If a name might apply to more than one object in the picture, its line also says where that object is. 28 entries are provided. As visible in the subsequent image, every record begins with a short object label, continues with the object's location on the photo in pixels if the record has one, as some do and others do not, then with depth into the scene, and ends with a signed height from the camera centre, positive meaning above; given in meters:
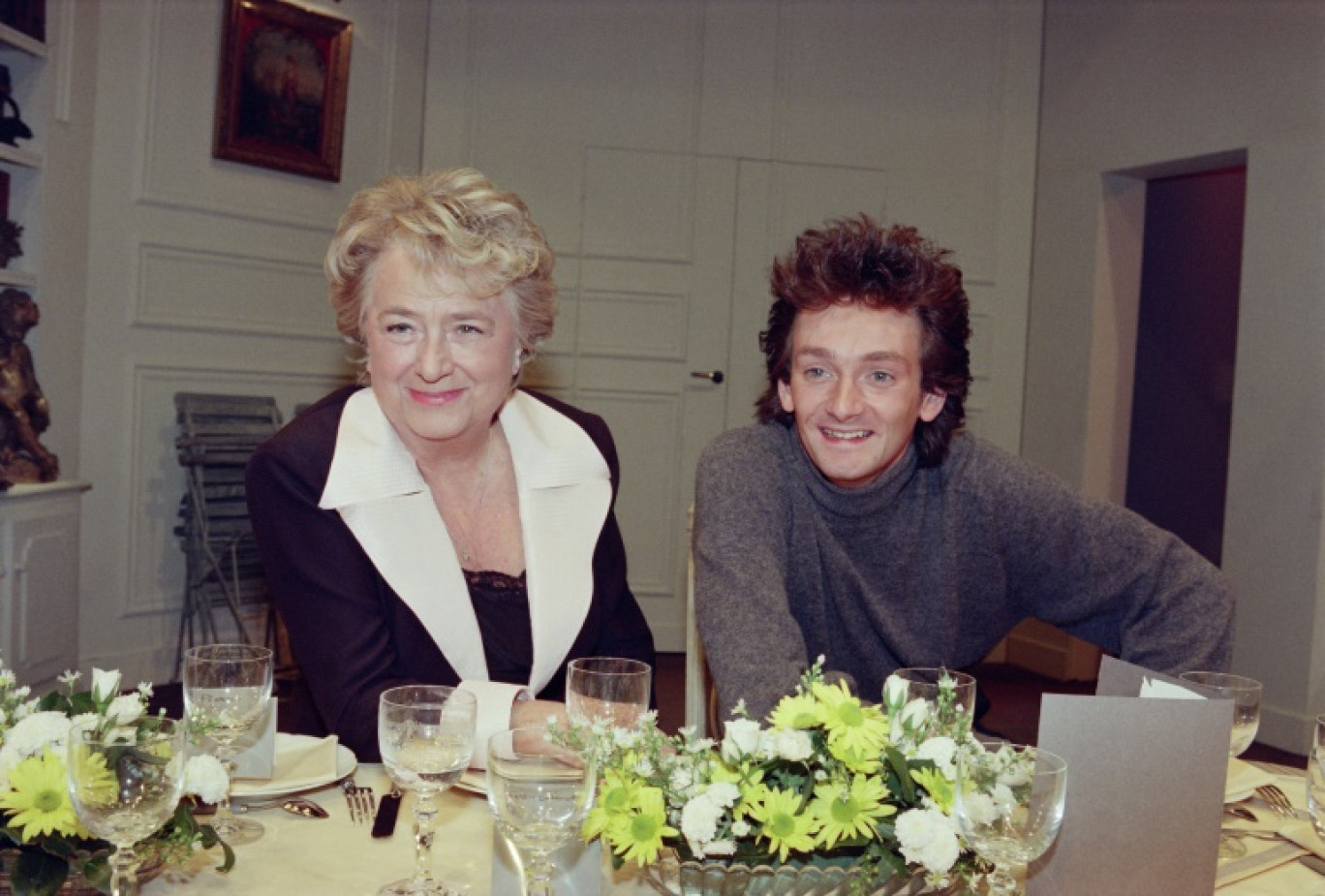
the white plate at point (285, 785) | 1.33 -0.42
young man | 1.92 -0.13
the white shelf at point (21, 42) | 3.99 +1.01
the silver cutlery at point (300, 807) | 1.33 -0.43
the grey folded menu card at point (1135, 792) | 1.10 -0.30
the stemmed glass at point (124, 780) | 0.98 -0.31
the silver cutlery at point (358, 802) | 1.33 -0.43
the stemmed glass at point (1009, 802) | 1.01 -0.29
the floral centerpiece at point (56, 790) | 1.02 -0.34
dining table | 1.12 -0.44
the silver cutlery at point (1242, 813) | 1.45 -0.42
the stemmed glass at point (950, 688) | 1.15 -0.26
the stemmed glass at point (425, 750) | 1.13 -0.31
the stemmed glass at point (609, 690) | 1.25 -0.28
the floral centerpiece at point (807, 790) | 1.02 -0.30
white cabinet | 3.87 -0.66
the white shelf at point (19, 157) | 4.04 +0.66
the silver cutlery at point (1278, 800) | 1.49 -0.41
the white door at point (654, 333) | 5.57 +0.31
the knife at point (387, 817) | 1.27 -0.42
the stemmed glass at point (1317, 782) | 1.23 -0.32
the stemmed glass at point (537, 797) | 0.99 -0.30
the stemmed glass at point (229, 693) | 1.27 -0.31
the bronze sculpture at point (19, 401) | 4.01 -0.10
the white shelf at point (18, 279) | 4.09 +0.28
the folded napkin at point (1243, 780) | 1.49 -0.40
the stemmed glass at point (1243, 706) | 1.42 -0.29
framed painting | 4.91 +1.14
